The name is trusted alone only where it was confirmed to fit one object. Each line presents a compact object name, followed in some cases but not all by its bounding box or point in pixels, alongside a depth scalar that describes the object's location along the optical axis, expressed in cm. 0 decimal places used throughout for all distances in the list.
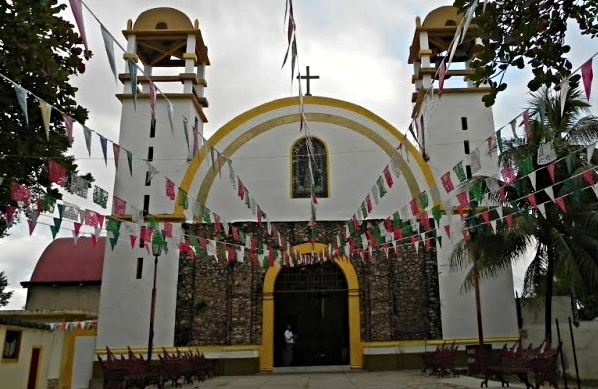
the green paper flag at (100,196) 1016
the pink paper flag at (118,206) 1186
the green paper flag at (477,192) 1134
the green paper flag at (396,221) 1442
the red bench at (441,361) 1397
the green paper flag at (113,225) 1109
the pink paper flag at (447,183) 1227
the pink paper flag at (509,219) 1153
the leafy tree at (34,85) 856
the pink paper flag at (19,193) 861
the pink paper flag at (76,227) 995
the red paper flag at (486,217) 1335
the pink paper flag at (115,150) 882
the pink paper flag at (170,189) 1232
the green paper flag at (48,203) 937
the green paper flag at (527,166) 968
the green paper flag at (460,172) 1157
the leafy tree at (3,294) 2194
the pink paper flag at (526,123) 780
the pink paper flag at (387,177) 1323
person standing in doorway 1733
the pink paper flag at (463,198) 1134
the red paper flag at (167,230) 1284
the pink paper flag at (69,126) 773
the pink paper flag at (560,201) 1036
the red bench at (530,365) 931
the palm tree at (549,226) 1325
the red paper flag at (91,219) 1023
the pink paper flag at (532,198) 1022
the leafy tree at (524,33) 516
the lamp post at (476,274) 1436
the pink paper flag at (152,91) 793
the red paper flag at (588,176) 918
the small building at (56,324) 1616
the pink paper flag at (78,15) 535
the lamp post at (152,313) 1452
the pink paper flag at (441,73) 682
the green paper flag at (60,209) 967
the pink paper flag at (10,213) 903
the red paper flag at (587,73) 562
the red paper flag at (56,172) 870
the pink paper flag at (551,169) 895
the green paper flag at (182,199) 1236
